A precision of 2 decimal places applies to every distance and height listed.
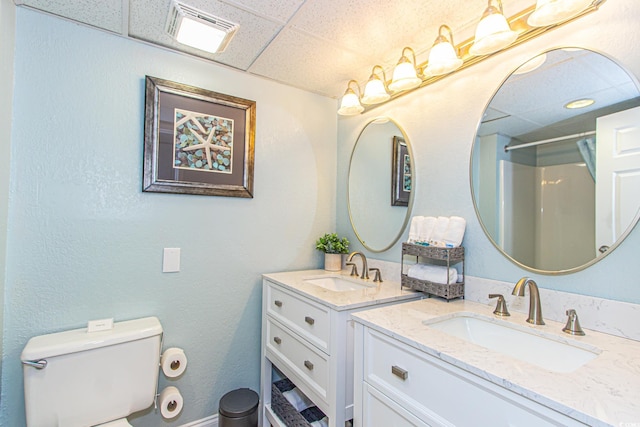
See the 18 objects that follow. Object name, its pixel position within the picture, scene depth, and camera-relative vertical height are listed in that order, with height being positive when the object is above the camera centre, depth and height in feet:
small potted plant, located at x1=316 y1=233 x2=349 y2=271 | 6.85 -0.73
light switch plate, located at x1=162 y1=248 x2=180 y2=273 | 5.48 -0.83
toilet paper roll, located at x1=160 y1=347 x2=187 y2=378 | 5.06 -2.47
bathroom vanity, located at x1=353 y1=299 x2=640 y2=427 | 2.10 -1.26
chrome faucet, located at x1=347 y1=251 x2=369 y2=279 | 5.98 -0.97
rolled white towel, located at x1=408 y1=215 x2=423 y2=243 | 5.15 -0.17
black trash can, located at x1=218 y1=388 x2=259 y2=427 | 5.26 -3.37
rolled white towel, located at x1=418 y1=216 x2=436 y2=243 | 5.01 -0.15
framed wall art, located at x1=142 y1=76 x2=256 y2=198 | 5.32 +1.36
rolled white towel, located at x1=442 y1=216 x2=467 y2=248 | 4.58 -0.19
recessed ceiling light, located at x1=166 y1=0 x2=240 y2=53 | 4.46 +2.90
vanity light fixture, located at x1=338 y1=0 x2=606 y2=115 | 3.42 +2.35
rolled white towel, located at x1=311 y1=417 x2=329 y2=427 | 4.69 -3.15
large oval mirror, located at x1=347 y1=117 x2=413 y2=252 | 5.73 +0.68
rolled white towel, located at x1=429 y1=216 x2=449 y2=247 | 4.76 -0.18
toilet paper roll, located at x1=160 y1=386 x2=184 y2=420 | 4.97 -3.09
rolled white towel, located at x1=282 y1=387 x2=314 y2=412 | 5.33 -3.21
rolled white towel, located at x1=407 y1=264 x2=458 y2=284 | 4.45 -0.80
